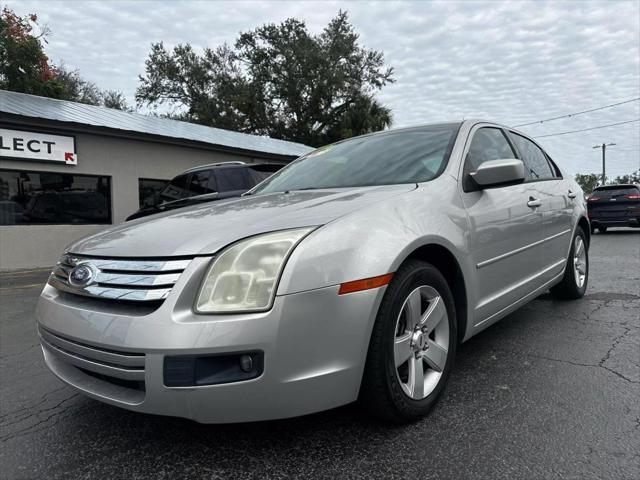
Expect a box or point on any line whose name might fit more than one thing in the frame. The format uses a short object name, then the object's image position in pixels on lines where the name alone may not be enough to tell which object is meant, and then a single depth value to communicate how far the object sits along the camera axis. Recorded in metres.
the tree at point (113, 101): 37.50
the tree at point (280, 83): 33.16
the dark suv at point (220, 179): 7.14
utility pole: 47.92
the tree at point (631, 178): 79.90
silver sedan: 1.63
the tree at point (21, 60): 20.05
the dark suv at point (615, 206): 12.89
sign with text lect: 8.56
